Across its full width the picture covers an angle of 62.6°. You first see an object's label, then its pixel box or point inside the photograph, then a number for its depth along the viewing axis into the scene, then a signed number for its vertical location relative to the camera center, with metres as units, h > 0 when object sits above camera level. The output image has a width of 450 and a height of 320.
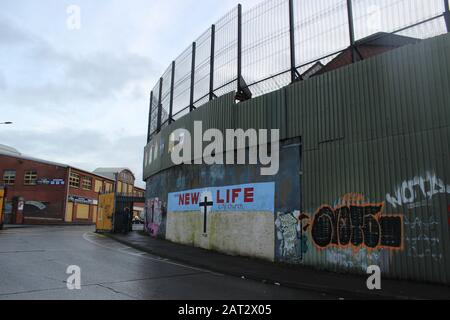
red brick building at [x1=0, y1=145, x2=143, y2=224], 43.47 +2.71
